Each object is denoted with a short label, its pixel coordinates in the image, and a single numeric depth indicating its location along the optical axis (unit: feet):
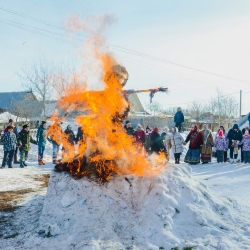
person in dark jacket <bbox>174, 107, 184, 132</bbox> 58.80
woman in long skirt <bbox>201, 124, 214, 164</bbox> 41.83
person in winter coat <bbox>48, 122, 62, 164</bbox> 41.09
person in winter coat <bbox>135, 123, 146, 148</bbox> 41.70
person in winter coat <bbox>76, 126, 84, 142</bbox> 42.51
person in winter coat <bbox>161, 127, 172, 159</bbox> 44.19
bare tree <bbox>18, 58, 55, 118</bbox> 76.69
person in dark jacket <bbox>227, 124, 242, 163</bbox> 44.11
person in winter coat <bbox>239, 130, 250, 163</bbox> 41.18
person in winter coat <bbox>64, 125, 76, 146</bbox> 41.46
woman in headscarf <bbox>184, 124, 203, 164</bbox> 40.91
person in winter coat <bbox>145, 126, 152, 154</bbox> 39.50
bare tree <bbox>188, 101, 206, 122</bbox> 175.32
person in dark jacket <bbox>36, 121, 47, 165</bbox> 40.52
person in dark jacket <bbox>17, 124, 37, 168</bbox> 37.68
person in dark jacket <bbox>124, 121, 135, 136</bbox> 40.02
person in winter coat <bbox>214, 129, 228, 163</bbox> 43.16
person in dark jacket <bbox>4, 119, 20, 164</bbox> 41.22
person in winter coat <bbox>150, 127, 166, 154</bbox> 38.14
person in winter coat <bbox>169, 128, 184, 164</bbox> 42.01
